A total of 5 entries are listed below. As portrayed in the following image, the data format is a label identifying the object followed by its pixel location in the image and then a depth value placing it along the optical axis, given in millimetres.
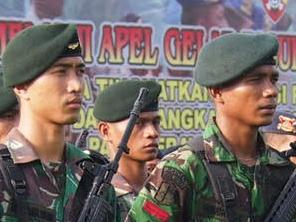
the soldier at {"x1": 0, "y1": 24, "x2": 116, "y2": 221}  4731
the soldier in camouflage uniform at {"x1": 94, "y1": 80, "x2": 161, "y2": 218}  7068
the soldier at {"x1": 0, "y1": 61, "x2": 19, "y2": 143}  6963
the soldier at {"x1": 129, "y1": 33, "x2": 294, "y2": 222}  5147
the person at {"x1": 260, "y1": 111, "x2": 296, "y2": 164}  7345
